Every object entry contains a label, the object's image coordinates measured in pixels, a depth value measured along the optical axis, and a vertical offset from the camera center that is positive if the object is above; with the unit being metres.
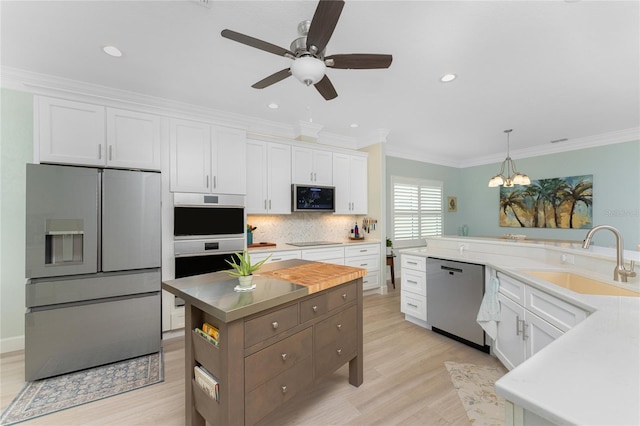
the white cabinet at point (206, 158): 3.23 +0.74
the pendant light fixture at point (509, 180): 4.33 +0.55
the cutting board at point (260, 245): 3.91 -0.44
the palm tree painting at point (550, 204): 5.08 +0.20
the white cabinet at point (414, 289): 3.31 -0.95
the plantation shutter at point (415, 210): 5.85 +0.10
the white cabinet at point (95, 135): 2.63 +0.86
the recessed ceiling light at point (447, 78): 2.81 +1.46
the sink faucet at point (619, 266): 1.69 -0.35
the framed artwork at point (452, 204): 6.87 +0.26
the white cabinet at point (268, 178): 3.89 +0.57
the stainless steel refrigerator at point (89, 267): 2.34 -0.48
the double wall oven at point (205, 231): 3.14 -0.19
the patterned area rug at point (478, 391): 1.85 -1.40
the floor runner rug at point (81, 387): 1.97 -1.42
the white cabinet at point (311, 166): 4.32 +0.82
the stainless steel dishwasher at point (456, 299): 2.72 -0.93
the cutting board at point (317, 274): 1.78 -0.45
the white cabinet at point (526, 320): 1.60 -0.76
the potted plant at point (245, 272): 1.61 -0.35
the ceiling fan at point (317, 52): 1.46 +1.07
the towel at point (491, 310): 2.45 -0.89
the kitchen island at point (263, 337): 1.36 -0.73
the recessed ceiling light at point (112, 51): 2.32 +1.46
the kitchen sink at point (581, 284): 1.73 -0.52
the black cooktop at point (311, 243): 4.24 -0.47
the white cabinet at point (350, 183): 4.78 +0.60
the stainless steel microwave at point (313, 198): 4.28 +0.28
